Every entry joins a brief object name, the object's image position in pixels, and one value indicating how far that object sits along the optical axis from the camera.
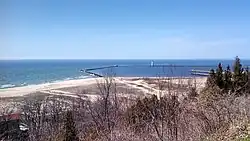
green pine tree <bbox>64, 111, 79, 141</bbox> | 14.49
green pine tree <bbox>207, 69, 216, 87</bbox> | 21.93
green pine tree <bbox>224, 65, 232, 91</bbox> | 23.64
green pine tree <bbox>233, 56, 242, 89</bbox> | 24.01
